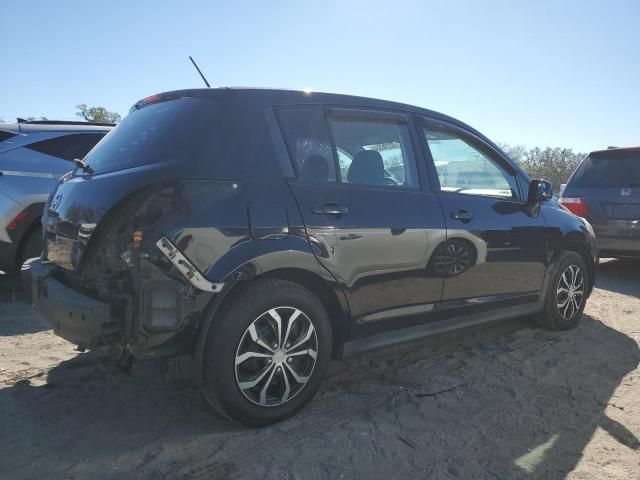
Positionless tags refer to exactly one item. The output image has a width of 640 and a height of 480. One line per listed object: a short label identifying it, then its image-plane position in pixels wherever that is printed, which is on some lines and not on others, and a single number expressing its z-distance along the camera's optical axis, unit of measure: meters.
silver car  4.86
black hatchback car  2.48
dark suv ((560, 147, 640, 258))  6.66
